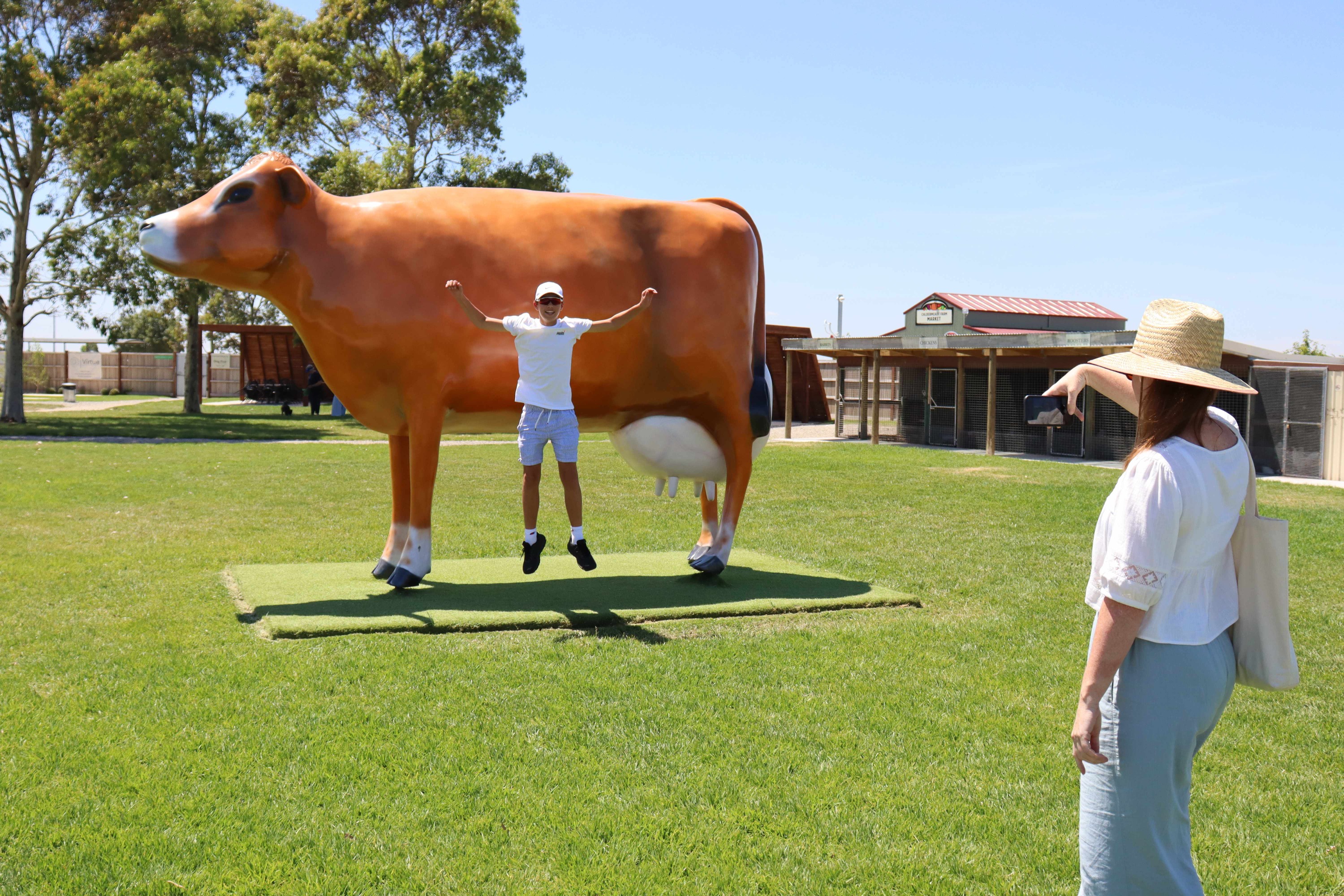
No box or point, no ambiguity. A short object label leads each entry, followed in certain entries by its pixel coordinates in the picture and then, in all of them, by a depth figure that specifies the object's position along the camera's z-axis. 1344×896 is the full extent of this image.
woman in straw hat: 2.43
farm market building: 18.06
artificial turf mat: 6.68
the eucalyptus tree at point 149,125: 21.91
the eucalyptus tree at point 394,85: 27.70
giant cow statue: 7.16
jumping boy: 6.76
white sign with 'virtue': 48.44
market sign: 25.70
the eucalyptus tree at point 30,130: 22.14
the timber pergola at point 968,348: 18.77
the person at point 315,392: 32.69
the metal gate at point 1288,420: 17.94
